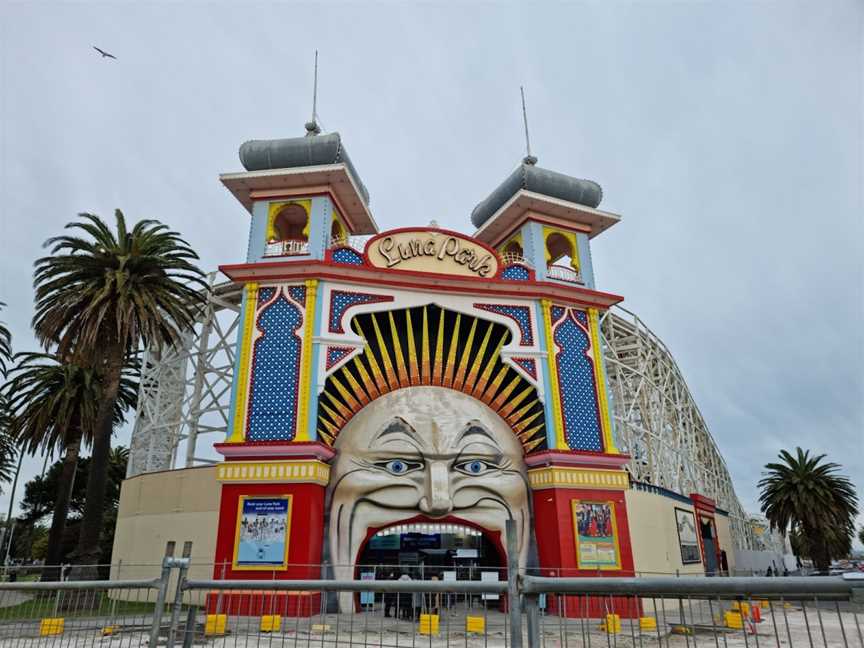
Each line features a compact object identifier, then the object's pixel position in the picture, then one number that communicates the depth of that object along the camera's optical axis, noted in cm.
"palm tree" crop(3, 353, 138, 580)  2536
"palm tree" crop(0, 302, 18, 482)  2411
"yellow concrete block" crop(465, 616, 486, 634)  912
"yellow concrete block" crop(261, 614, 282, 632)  856
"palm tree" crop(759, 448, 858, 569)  3378
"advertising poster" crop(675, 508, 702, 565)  2206
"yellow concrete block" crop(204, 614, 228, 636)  856
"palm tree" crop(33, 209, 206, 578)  1830
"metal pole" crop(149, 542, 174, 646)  525
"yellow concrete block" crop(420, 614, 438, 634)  847
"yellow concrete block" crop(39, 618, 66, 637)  685
